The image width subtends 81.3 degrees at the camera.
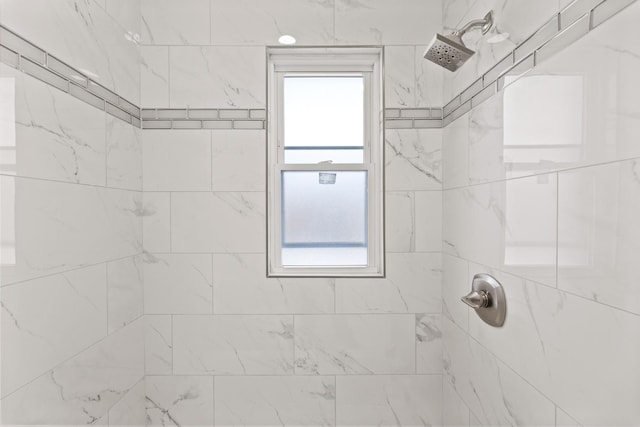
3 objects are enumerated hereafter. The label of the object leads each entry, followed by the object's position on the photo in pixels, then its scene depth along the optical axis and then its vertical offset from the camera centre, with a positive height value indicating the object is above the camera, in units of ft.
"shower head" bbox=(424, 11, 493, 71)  4.01 +1.77
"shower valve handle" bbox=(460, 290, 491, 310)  4.00 -1.00
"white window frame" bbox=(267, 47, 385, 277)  5.89 +1.08
